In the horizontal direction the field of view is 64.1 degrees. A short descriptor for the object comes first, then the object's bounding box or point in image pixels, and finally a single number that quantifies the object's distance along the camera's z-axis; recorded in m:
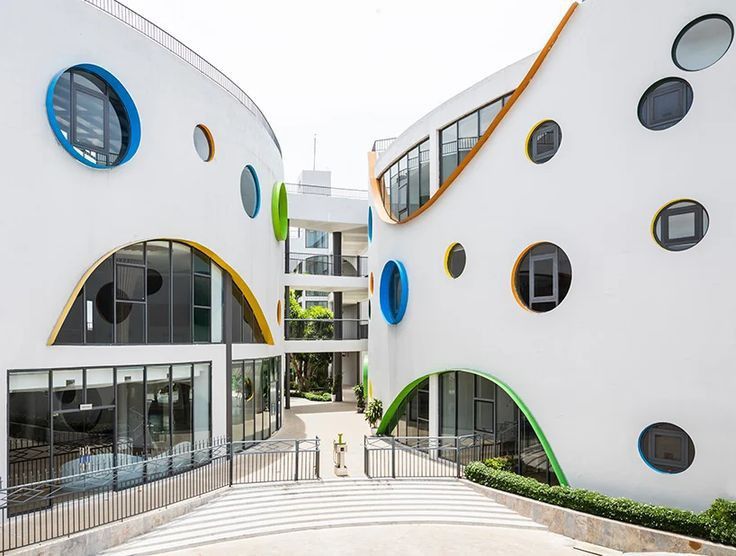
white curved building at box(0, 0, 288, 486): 12.80
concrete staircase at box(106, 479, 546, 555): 13.23
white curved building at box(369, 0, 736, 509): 12.38
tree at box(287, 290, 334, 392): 37.91
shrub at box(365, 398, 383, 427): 22.95
